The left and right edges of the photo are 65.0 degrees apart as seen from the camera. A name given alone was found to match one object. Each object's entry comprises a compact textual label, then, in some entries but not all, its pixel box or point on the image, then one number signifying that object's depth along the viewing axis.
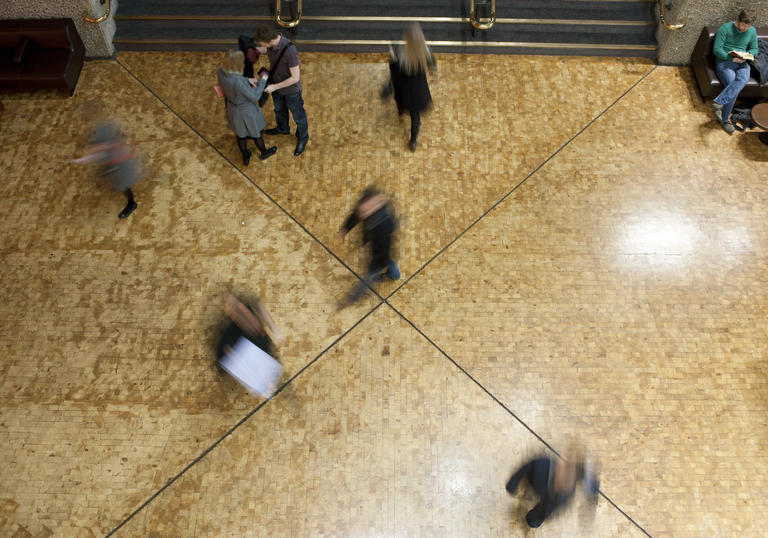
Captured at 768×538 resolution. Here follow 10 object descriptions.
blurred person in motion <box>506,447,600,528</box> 4.10
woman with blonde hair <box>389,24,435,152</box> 5.51
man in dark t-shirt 5.39
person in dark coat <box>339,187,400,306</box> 4.88
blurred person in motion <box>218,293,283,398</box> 4.67
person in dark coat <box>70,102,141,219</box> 5.46
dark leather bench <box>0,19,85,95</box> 6.79
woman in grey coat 5.20
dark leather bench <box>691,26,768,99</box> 6.64
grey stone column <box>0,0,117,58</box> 6.89
